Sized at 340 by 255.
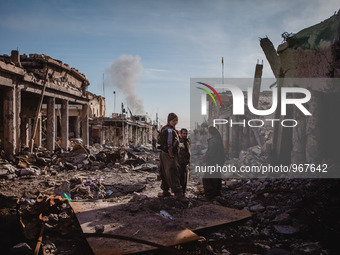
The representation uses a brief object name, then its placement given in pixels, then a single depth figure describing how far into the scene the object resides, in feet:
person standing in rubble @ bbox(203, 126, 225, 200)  19.07
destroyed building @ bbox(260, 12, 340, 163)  19.97
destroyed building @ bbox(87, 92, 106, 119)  100.83
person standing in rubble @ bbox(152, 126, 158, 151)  78.03
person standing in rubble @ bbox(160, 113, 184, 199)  16.75
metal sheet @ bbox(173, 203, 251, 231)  12.30
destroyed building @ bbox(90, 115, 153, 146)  88.22
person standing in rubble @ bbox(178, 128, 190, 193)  19.12
